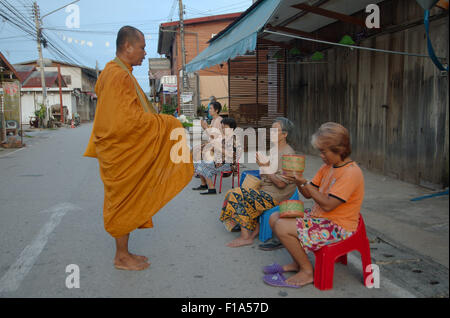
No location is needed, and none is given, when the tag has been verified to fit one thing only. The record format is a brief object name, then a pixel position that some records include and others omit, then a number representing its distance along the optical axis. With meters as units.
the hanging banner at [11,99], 15.90
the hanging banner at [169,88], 21.45
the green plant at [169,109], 23.66
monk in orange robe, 2.97
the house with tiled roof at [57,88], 35.53
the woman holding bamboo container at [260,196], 3.78
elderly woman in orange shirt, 2.70
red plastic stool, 2.77
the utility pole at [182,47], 19.42
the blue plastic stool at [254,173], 4.47
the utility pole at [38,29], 25.06
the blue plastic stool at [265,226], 3.82
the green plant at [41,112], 27.39
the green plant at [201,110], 18.54
